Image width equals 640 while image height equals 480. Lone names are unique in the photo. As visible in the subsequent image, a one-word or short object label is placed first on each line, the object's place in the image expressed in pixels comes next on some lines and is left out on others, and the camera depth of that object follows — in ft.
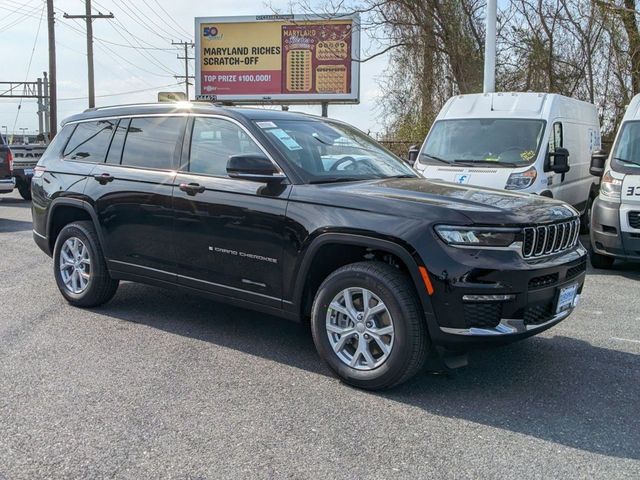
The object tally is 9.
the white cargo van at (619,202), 25.18
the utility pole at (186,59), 195.31
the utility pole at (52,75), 97.25
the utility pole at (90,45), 106.73
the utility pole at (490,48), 44.47
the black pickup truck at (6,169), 46.83
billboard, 79.36
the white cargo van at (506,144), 29.76
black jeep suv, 12.67
